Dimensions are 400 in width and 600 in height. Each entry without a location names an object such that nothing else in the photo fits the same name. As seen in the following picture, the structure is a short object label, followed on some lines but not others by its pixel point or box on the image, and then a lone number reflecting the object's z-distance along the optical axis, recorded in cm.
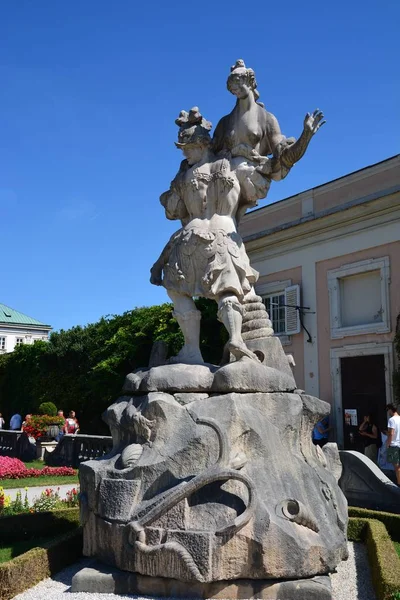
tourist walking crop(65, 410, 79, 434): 1767
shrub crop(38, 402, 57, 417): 1997
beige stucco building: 1777
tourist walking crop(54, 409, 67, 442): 1766
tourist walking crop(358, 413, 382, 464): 1474
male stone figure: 548
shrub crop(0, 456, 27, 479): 1302
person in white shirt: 953
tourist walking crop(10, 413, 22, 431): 2241
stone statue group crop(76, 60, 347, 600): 404
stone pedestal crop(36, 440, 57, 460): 1738
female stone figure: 595
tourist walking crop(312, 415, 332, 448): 1491
